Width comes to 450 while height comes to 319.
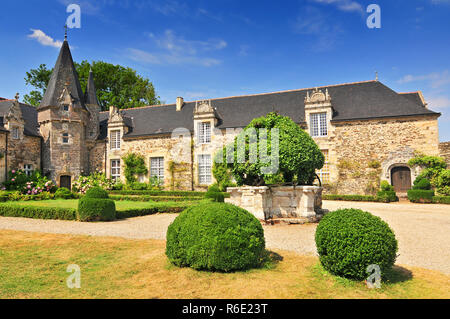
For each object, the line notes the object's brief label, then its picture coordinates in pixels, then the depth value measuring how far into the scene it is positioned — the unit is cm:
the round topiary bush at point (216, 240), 470
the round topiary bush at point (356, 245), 410
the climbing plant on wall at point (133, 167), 2391
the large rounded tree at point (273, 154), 966
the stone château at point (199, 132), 1875
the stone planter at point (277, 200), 945
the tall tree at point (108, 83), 3544
